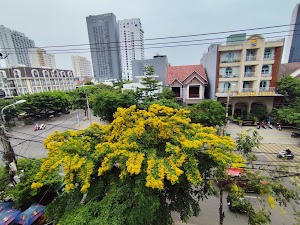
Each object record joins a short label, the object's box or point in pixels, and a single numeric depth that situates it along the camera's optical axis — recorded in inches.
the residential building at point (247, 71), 699.4
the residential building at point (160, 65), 1138.7
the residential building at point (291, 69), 832.3
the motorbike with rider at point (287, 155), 439.6
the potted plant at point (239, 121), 734.4
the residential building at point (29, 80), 1491.1
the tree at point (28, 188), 254.6
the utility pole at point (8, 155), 232.8
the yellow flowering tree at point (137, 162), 168.4
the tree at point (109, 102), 692.7
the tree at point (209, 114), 580.7
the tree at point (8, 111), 885.8
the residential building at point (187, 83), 778.8
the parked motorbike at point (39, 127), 822.5
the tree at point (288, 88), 698.9
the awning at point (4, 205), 265.9
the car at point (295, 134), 605.0
